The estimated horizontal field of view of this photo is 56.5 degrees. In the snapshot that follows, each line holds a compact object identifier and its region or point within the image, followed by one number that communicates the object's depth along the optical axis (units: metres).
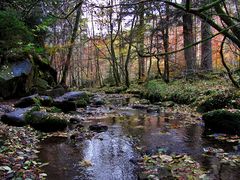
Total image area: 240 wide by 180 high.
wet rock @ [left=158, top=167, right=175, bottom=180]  3.63
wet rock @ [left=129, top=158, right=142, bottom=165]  4.30
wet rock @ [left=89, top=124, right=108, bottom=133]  6.51
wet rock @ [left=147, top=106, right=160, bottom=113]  9.26
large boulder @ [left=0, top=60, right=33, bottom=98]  9.92
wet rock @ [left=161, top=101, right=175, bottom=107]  10.14
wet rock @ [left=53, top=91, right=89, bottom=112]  9.30
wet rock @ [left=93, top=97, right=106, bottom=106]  11.68
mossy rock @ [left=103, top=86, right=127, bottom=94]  18.20
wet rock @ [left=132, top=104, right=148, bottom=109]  10.31
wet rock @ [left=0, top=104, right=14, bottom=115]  7.76
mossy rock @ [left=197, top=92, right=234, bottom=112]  7.82
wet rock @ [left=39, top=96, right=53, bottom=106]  9.07
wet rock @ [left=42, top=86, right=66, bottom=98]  11.74
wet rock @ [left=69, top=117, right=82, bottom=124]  7.38
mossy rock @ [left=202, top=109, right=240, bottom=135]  5.87
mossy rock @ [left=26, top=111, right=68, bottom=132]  6.38
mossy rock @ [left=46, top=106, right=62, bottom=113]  8.14
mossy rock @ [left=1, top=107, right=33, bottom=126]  6.46
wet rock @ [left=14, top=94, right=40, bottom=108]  8.55
